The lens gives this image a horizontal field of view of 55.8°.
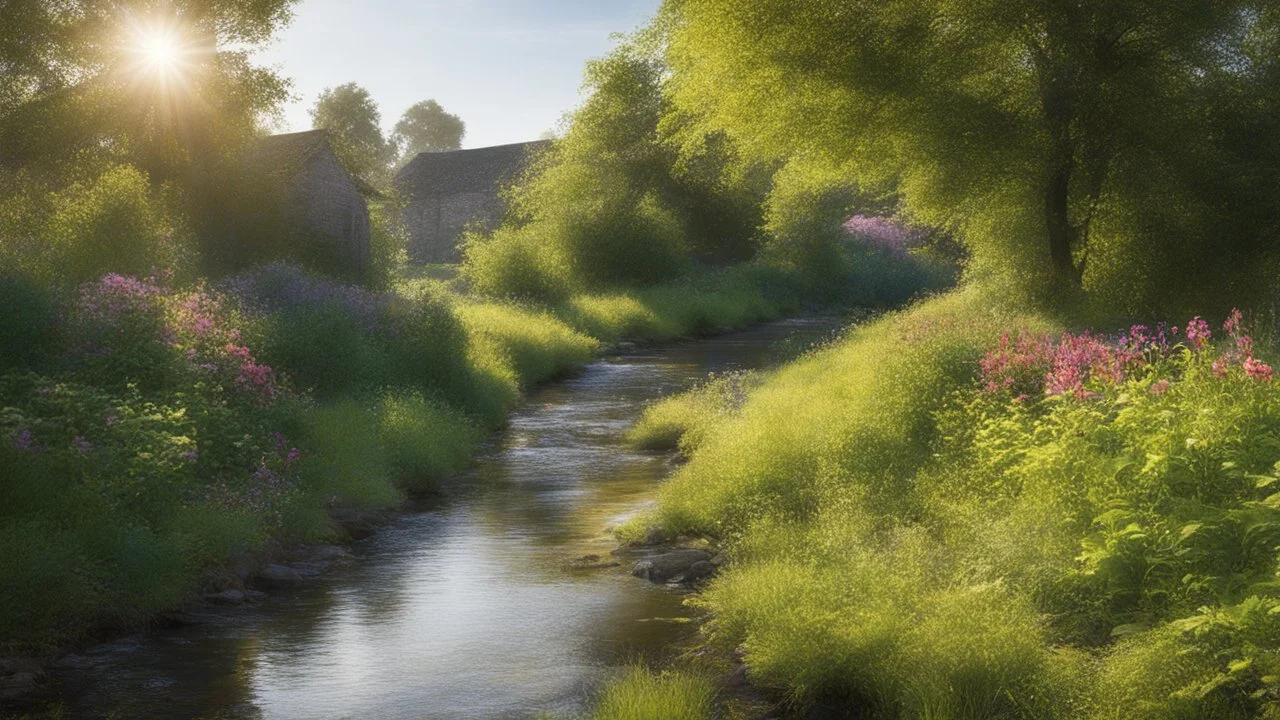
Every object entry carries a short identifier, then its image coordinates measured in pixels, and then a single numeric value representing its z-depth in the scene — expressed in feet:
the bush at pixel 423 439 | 55.11
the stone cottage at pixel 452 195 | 229.04
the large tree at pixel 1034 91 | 64.95
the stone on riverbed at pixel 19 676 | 29.19
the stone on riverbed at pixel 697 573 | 39.50
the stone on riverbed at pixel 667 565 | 39.88
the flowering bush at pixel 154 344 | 46.52
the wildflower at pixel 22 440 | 35.94
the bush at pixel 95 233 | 61.57
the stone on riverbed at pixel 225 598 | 37.58
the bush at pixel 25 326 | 44.47
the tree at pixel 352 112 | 350.02
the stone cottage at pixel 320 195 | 108.37
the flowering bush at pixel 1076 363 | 33.78
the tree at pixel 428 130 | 490.49
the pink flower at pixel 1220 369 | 31.81
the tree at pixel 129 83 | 91.71
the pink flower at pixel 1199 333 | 33.55
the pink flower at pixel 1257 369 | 29.40
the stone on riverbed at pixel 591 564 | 41.11
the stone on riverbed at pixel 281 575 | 40.09
